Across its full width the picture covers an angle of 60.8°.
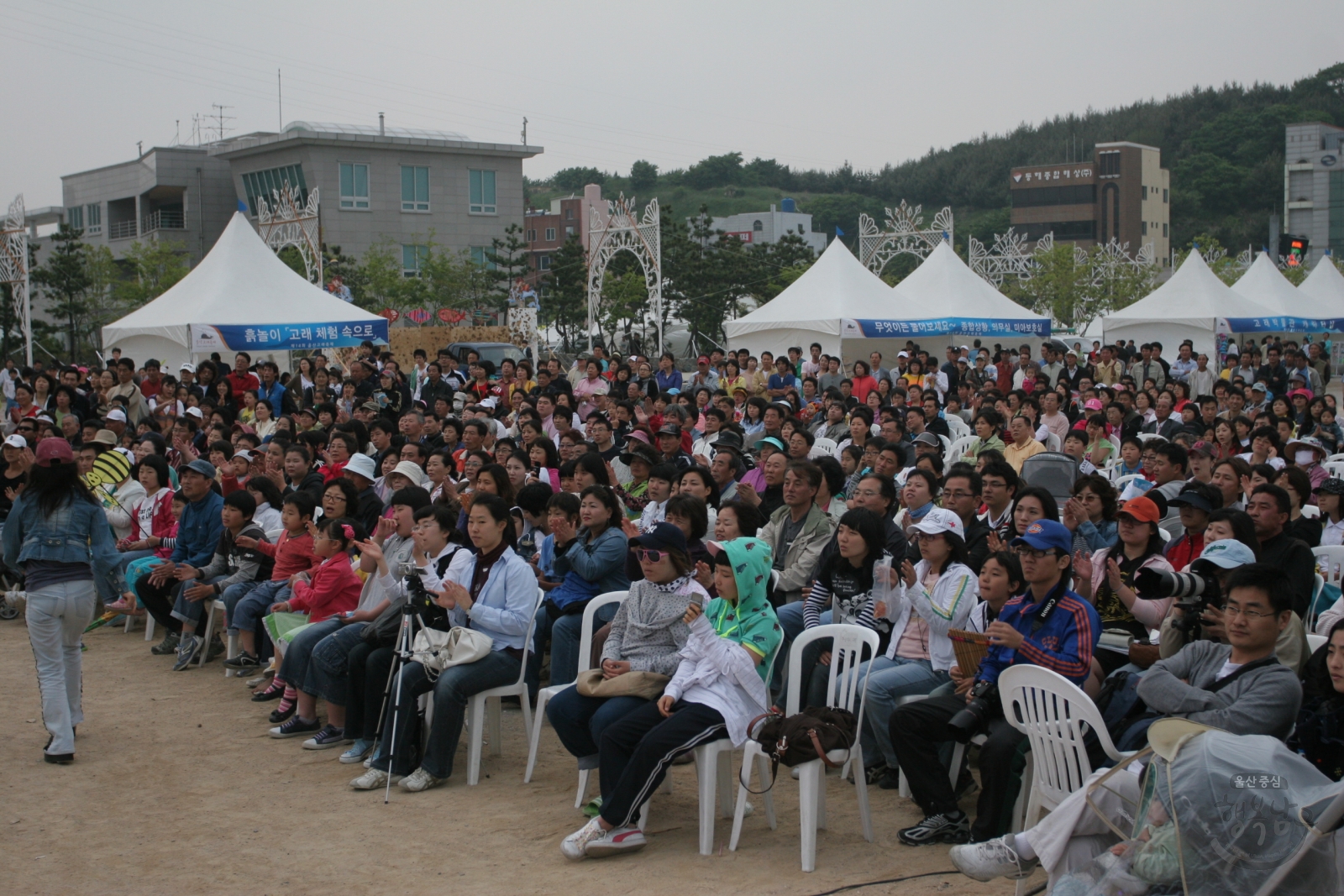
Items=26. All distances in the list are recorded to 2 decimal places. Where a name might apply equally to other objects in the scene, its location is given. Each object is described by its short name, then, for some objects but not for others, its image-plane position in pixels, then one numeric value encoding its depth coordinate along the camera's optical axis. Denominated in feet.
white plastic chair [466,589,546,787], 17.44
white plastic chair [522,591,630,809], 17.21
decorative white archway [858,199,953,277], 84.12
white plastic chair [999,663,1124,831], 12.46
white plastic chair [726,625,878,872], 13.85
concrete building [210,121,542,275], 165.27
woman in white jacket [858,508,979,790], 15.61
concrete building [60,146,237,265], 177.47
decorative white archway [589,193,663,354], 80.12
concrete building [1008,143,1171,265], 282.15
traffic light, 98.68
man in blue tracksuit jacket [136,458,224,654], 25.30
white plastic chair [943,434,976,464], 33.63
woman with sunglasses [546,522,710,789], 15.61
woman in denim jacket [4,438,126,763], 18.51
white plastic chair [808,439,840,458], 32.24
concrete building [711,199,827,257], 274.16
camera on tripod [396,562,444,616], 17.19
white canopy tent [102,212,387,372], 56.49
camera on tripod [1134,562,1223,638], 13.25
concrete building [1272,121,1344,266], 248.11
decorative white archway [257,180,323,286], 81.97
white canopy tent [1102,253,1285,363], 72.74
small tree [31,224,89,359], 123.34
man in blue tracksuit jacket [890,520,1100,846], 13.96
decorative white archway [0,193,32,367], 80.12
